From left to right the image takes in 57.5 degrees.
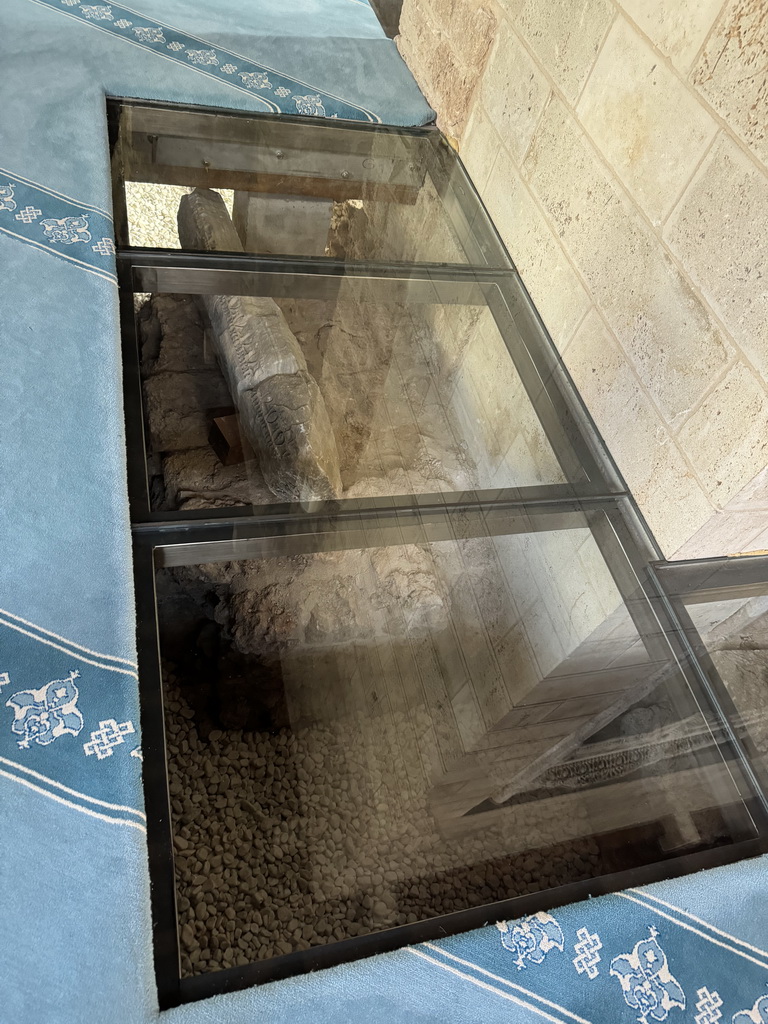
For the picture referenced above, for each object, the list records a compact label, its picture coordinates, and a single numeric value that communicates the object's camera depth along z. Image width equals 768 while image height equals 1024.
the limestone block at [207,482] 1.15
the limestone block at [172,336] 1.31
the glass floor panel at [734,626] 1.11
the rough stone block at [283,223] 1.61
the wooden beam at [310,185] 1.65
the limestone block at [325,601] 1.11
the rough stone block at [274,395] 1.24
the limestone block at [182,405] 1.22
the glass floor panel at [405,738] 0.86
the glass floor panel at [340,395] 1.23
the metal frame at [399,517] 0.80
